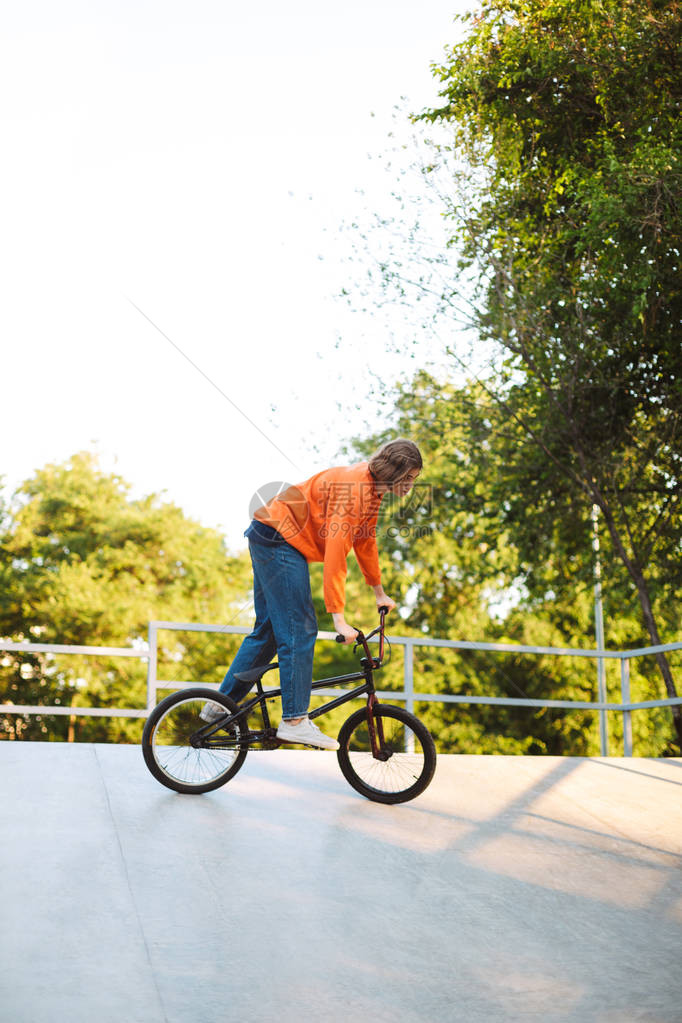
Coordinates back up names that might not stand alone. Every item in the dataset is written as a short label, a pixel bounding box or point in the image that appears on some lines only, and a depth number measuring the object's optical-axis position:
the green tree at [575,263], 10.16
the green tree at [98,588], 29.58
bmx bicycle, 4.93
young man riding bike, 4.77
